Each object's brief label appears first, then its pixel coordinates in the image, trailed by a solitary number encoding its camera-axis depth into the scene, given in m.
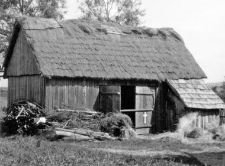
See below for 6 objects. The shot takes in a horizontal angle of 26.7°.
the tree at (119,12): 40.44
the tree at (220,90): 31.87
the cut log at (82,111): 19.30
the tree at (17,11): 36.91
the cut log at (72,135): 17.55
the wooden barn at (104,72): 20.08
